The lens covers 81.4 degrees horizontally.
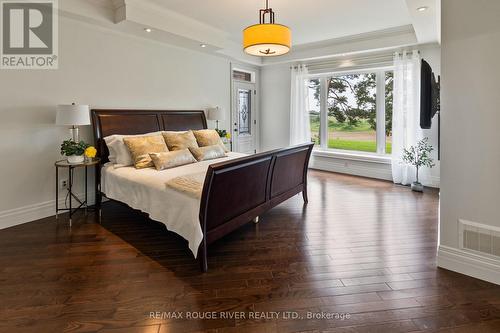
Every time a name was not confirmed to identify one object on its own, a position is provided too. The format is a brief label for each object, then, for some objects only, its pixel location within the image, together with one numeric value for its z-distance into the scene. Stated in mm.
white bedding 2508
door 6824
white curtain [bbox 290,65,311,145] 6777
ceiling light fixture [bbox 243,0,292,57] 3014
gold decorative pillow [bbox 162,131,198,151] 4242
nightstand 3527
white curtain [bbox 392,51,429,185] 5184
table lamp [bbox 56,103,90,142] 3424
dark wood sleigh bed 2476
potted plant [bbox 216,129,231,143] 5764
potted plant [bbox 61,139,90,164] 3512
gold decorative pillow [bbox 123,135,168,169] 3684
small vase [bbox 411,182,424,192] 4952
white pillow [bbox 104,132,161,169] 3811
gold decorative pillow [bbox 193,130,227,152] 4762
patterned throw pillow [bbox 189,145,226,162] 4204
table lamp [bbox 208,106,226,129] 5711
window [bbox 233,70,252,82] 6828
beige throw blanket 2553
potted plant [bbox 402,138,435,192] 5094
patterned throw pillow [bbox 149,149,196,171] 3562
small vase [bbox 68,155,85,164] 3553
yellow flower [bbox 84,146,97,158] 3566
